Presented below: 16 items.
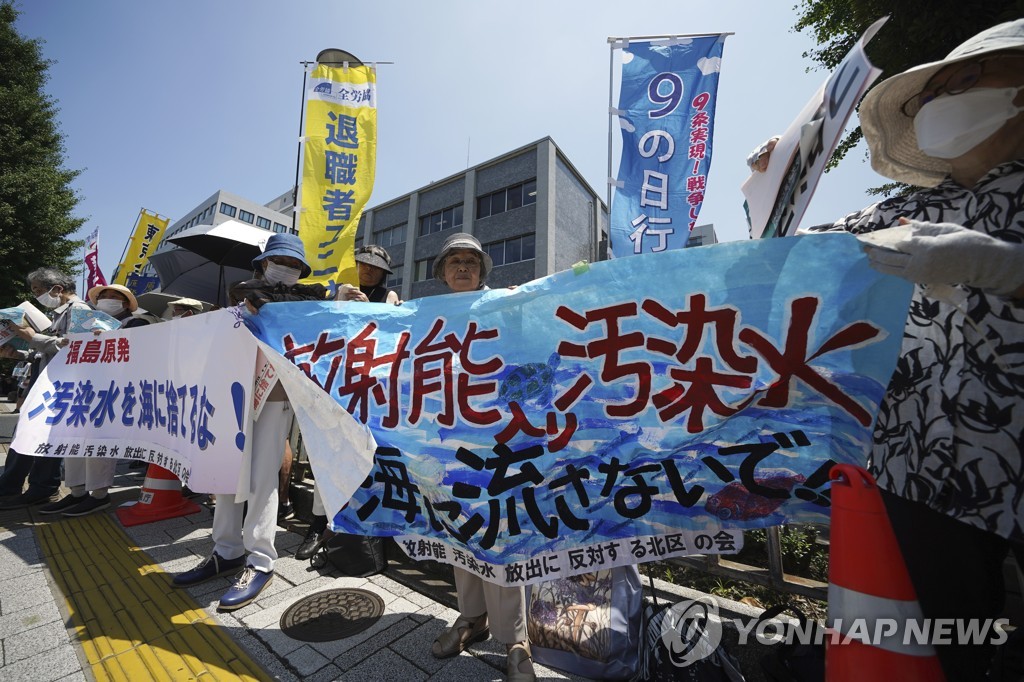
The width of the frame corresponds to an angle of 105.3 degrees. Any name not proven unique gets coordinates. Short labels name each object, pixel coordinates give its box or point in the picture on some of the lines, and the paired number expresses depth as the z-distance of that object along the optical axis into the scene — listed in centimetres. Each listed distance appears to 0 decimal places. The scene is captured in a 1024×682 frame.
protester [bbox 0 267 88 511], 418
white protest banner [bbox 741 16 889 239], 127
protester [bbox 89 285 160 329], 459
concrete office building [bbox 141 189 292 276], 4278
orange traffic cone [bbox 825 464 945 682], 102
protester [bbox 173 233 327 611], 273
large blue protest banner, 154
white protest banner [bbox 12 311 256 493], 280
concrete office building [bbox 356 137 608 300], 1981
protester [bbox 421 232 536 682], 202
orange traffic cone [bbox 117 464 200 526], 396
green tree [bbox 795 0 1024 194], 372
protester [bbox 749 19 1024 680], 114
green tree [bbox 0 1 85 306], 1259
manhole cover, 237
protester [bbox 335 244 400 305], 403
